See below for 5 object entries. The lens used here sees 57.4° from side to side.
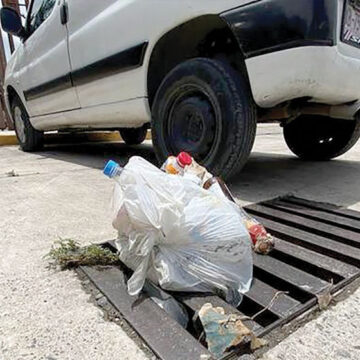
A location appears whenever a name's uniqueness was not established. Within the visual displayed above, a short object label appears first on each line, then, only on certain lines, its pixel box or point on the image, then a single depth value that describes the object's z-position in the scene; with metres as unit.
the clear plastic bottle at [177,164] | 1.21
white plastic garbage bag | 0.84
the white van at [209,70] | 1.43
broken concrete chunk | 0.65
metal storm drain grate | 0.70
